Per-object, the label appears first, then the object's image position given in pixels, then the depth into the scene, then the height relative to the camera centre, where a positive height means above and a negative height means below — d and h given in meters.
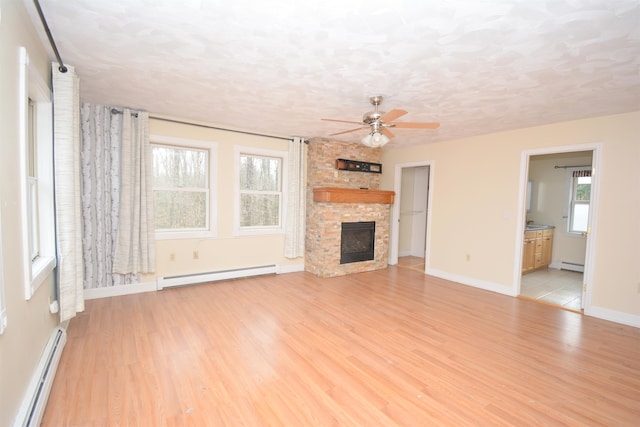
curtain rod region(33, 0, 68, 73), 1.74 +1.07
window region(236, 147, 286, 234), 4.79 +0.11
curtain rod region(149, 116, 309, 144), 3.98 +1.01
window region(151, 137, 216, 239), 4.13 +0.11
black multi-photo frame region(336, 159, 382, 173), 5.28 +0.64
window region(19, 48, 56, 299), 2.27 +0.11
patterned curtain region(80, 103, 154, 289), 3.55 +0.07
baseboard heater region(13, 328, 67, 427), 1.60 -1.22
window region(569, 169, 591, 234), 5.61 +0.11
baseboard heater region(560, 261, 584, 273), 5.65 -1.18
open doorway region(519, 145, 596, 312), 5.45 -0.27
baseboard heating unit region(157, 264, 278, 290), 4.12 -1.21
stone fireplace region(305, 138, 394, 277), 5.02 -0.14
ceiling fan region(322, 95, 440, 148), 2.90 +0.75
